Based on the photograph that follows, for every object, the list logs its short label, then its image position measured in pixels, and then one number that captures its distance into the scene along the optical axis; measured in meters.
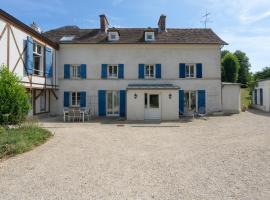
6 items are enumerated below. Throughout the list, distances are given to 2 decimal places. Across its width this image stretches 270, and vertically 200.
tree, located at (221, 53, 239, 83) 27.02
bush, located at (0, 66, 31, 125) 6.51
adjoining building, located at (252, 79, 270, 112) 14.75
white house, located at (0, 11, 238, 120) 12.69
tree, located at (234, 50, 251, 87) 32.04
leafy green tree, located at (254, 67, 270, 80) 24.78
